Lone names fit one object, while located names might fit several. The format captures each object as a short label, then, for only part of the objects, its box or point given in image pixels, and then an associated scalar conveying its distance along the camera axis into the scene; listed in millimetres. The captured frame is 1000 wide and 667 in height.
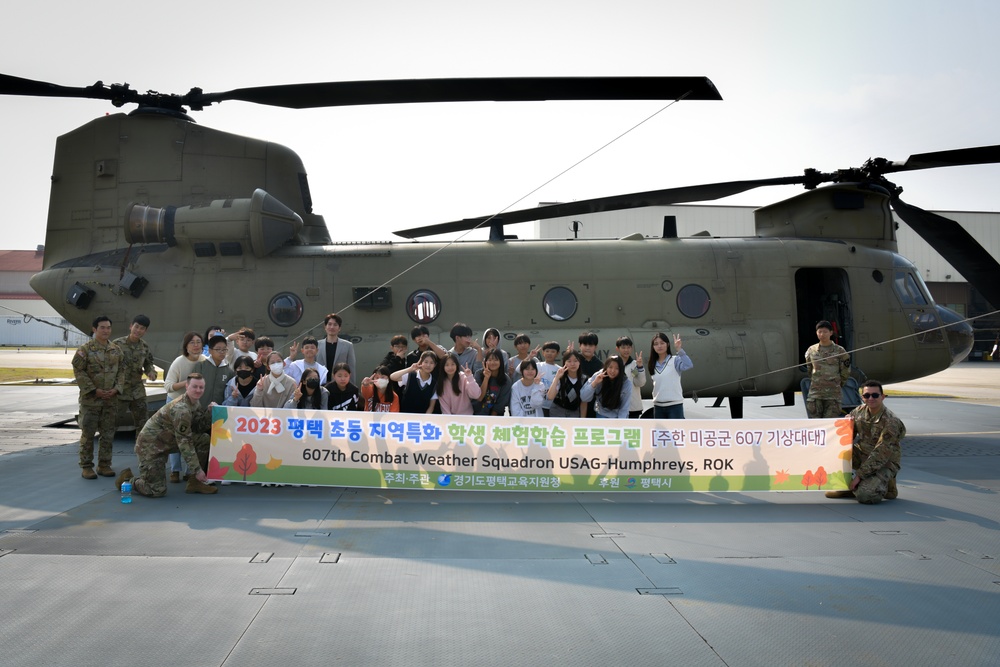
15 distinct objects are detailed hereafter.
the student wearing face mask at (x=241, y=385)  7650
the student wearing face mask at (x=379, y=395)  7602
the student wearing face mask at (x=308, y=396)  7555
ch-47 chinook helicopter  11141
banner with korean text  6969
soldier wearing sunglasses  6883
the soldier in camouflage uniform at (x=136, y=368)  8188
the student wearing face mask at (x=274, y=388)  7551
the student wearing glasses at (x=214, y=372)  7781
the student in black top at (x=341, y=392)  7585
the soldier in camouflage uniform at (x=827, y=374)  8367
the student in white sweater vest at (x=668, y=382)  8047
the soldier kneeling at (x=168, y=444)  6902
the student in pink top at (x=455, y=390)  7512
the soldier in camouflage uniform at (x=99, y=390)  7805
